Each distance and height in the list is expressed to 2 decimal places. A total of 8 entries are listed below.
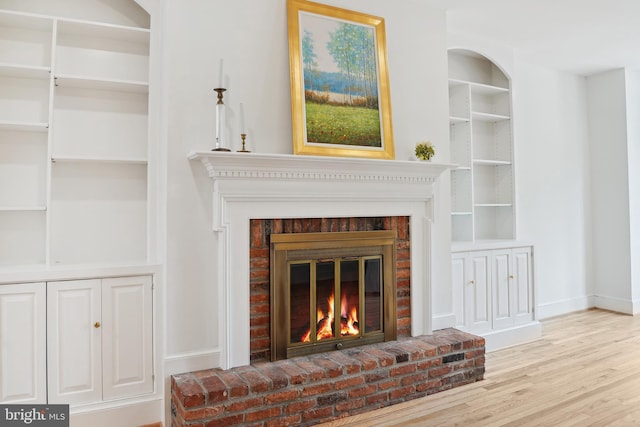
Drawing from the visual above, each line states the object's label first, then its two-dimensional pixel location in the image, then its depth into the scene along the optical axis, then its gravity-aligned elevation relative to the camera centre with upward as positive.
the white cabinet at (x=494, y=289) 3.79 -0.59
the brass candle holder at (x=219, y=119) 2.63 +0.63
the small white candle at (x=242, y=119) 2.81 +0.67
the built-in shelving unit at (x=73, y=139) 2.75 +0.57
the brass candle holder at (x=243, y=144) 2.67 +0.48
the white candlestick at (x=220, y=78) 2.63 +0.87
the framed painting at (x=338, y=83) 2.92 +0.96
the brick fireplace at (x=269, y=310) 2.49 -0.56
